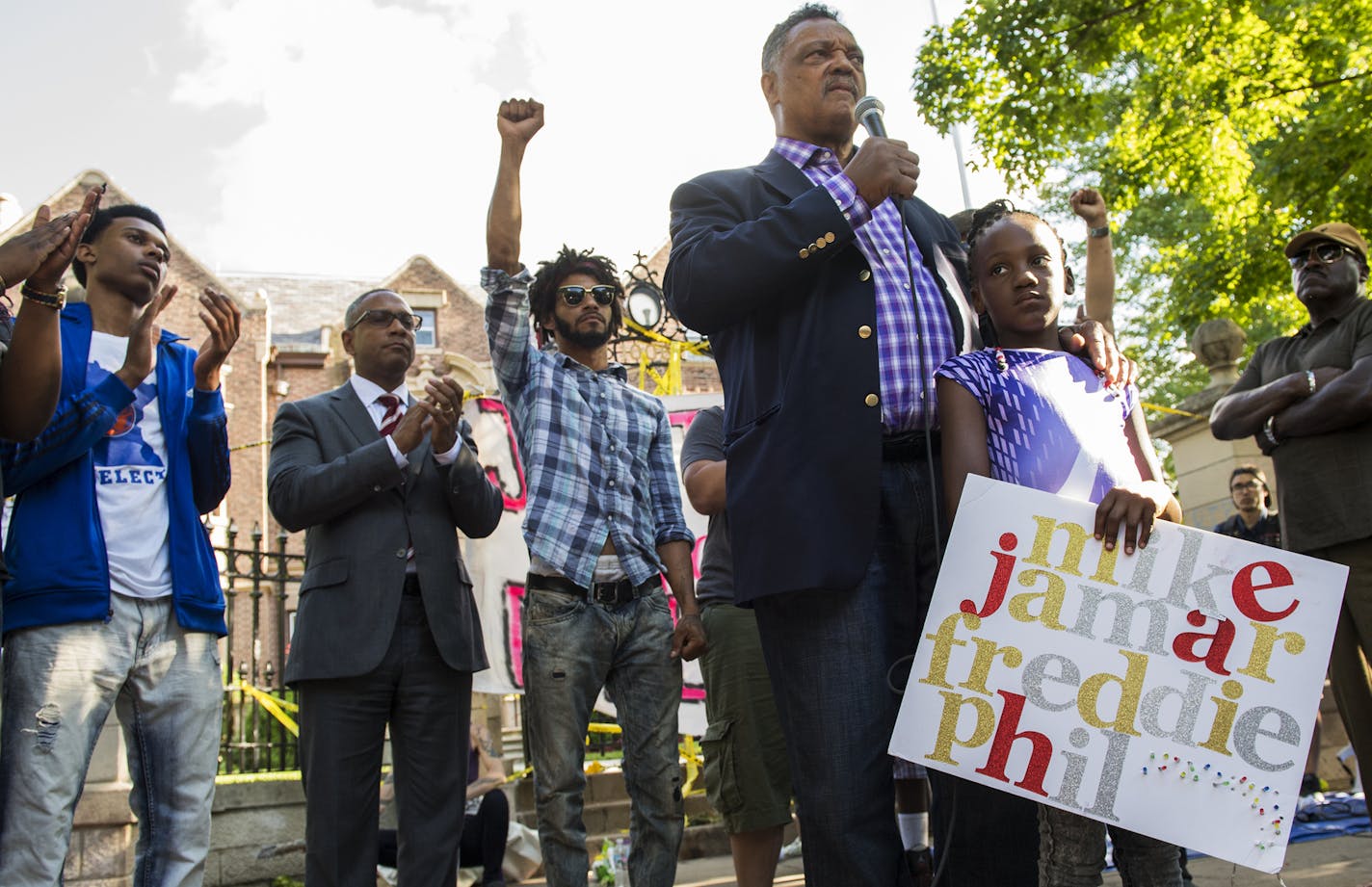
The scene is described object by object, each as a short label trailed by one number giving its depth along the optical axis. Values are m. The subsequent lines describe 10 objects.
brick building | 26.39
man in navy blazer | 2.20
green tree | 9.45
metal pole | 21.09
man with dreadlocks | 3.69
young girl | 2.29
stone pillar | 8.78
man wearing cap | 4.10
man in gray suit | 3.60
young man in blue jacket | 3.03
